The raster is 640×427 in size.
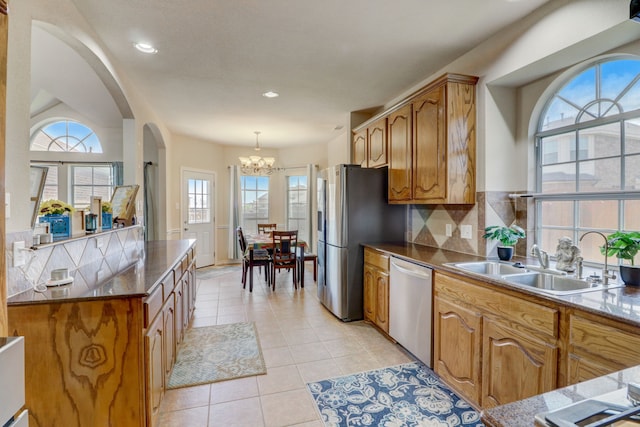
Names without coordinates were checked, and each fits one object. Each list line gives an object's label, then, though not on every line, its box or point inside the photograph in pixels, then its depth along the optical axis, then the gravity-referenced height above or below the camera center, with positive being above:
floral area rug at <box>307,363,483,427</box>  1.89 -1.31
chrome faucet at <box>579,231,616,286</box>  1.59 -0.36
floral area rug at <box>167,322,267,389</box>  2.38 -1.31
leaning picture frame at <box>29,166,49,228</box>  1.68 +0.11
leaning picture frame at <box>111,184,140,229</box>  3.04 +0.03
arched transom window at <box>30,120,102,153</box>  4.72 +1.05
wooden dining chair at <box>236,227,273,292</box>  4.83 -0.86
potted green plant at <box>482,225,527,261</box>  2.26 -0.22
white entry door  6.17 -0.12
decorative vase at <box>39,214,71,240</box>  1.98 -0.12
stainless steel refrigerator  3.46 -0.22
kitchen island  1.45 -0.72
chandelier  5.71 +0.82
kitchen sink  1.61 -0.45
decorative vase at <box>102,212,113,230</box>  2.61 -0.12
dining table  4.85 -0.61
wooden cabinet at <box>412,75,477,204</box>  2.55 +0.56
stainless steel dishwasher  2.38 -0.85
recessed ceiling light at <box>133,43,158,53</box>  2.60 +1.37
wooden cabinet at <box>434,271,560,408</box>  1.50 -0.78
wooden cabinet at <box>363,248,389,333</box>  2.99 -0.85
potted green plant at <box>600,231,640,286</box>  1.54 -0.23
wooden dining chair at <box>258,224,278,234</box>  6.49 -0.45
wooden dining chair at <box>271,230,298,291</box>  4.75 -0.74
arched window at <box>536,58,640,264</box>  1.88 +0.34
